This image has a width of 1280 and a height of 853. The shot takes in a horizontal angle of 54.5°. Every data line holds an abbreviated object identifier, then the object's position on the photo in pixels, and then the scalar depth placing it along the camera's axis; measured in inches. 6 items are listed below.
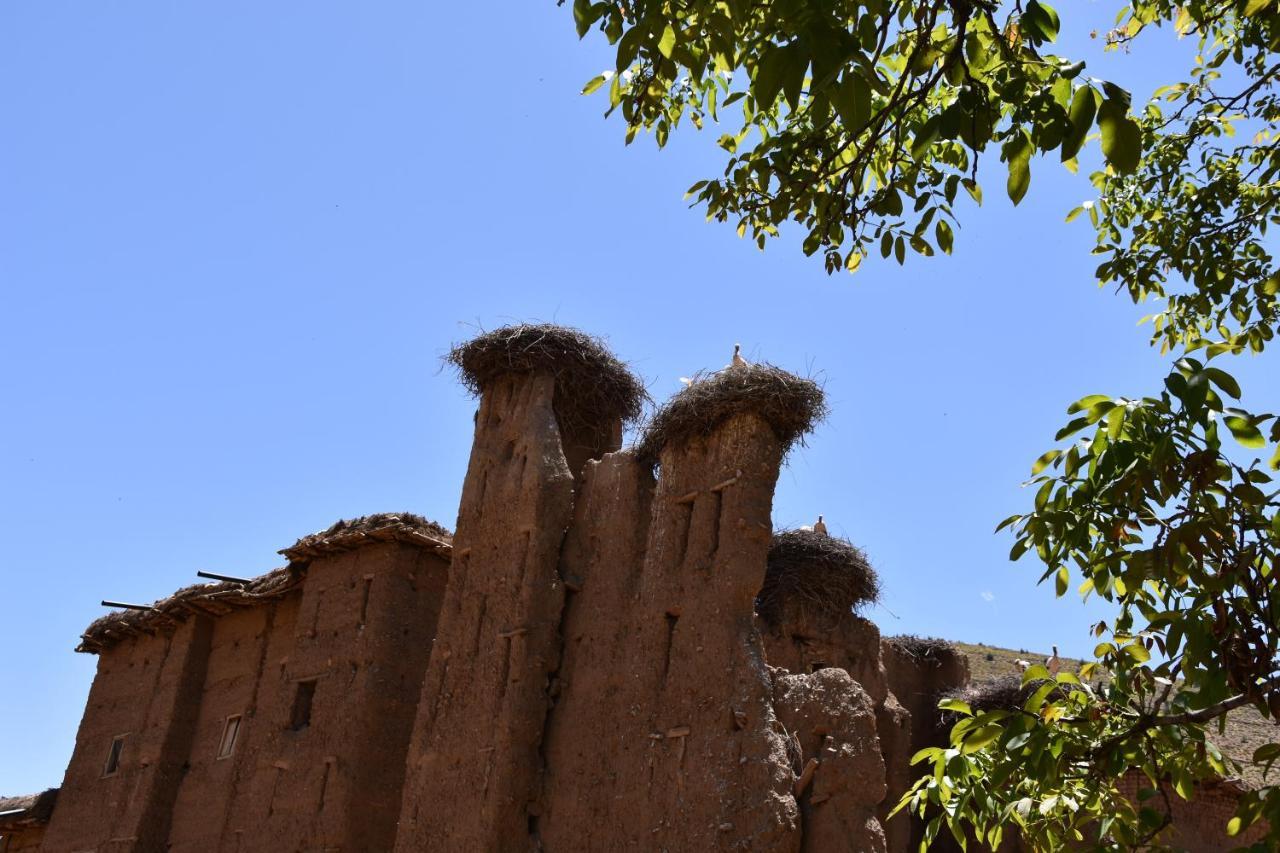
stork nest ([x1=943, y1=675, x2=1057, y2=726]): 682.4
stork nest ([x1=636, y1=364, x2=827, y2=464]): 451.8
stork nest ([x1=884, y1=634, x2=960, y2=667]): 722.2
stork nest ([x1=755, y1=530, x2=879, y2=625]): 590.2
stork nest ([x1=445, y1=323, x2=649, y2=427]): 554.6
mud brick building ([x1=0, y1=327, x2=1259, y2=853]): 408.8
